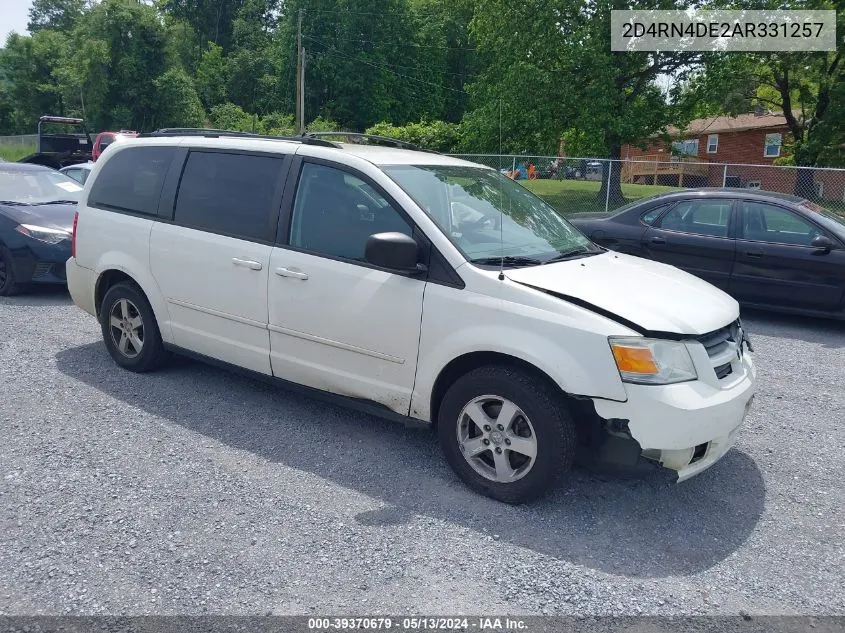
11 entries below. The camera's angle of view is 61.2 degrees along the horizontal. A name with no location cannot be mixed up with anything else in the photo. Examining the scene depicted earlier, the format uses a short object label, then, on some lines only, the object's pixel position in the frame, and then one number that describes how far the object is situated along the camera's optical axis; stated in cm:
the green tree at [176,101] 4434
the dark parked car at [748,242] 784
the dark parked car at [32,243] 815
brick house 1659
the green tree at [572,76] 2294
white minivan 354
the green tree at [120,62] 4300
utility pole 3206
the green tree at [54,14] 7500
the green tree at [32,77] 5494
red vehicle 2284
